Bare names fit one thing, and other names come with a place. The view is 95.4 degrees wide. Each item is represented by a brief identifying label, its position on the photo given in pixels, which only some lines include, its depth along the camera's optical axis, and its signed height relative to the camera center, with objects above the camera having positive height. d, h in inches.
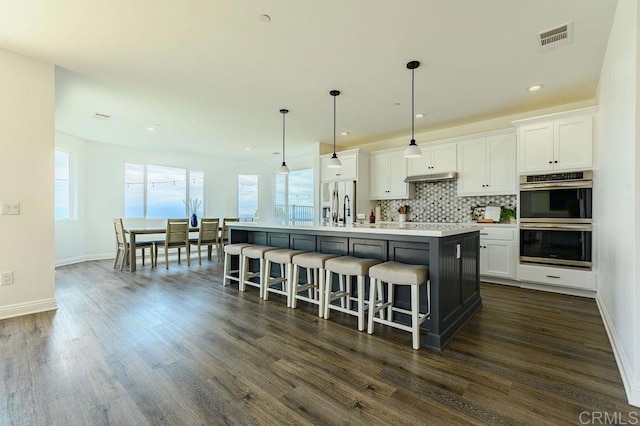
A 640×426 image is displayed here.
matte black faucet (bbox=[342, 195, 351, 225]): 226.5 +3.9
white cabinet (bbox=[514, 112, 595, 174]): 142.3 +35.5
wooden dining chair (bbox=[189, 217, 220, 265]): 240.4 -18.0
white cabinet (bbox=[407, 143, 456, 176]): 191.5 +35.3
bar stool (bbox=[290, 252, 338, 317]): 117.6 -29.3
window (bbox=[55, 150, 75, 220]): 224.4 +20.4
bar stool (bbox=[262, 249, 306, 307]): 130.3 -27.6
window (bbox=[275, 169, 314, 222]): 295.7 +18.4
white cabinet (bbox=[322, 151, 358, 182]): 226.5 +34.7
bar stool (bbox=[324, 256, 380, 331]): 103.6 -25.6
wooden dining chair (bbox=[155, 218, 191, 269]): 224.5 -18.2
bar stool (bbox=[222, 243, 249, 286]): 157.3 -24.8
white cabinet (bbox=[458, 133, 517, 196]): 170.1 +28.5
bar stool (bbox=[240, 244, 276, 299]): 143.9 -26.6
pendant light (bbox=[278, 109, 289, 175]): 181.3 +27.9
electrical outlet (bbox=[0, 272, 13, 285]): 113.6 -25.2
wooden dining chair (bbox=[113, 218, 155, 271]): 212.8 -23.3
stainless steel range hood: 188.5 +23.7
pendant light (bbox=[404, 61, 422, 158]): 131.7 +28.3
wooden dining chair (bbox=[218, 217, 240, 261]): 257.4 -23.0
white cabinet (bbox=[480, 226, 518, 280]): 163.5 -23.1
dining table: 207.3 -21.8
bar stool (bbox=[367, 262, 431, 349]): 91.0 -22.5
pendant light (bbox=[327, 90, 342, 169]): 163.6 +28.7
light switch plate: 113.5 +2.5
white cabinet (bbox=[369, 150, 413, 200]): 214.4 +27.6
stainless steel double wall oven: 141.9 -3.6
